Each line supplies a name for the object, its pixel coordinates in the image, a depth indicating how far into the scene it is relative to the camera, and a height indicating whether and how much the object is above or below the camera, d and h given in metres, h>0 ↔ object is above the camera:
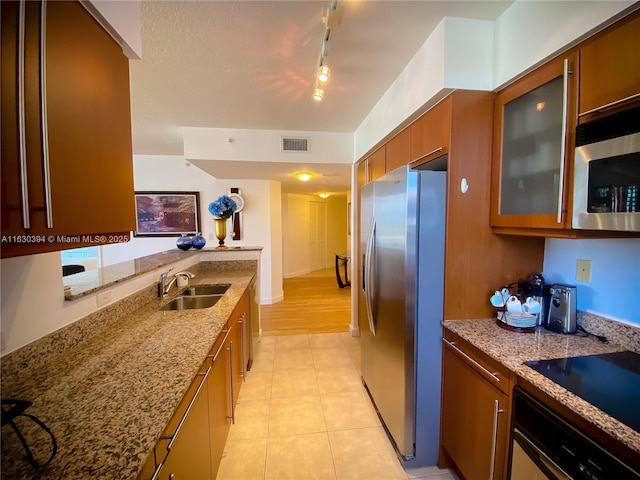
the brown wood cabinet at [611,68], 0.93 +0.59
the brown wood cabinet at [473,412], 1.15 -0.92
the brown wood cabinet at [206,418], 0.85 -0.84
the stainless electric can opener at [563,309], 1.35 -0.44
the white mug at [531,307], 1.40 -0.44
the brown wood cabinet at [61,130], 0.62 +0.27
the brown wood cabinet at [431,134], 1.53 +0.58
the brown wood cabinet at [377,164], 2.45 +0.61
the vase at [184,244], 2.93 -0.21
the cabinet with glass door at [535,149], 1.13 +0.38
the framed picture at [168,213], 4.57 +0.20
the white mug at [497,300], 1.49 -0.42
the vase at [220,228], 3.09 -0.04
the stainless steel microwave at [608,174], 0.92 +0.19
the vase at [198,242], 2.97 -0.19
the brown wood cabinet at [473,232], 1.50 -0.04
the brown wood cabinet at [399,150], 1.98 +0.60
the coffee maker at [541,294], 1.46 -0.38
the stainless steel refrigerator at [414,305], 1.51 -0.48
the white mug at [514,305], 1.40 -0.43
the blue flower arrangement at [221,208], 2.95 +0.19
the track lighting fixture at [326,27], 1.32 +1.07
